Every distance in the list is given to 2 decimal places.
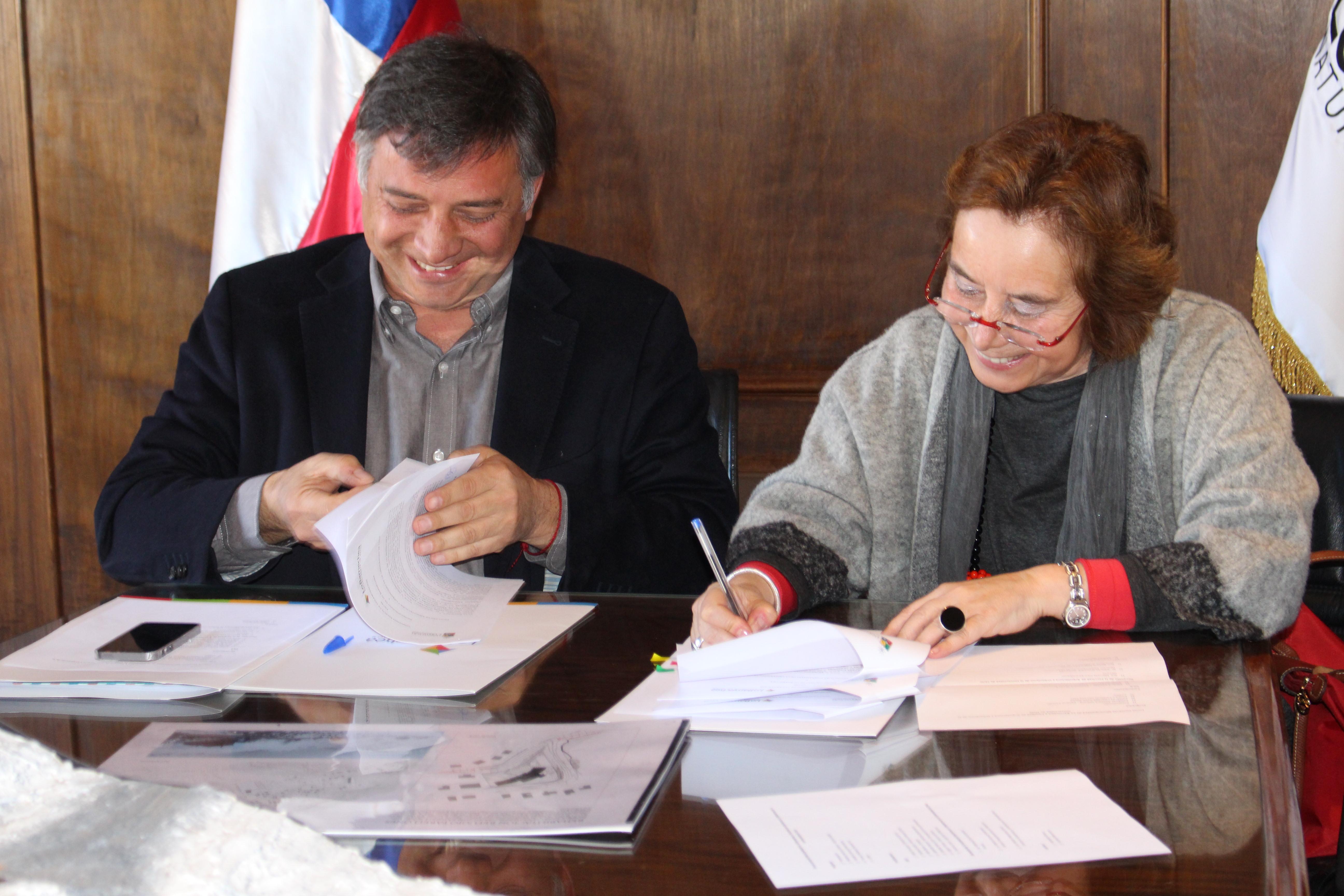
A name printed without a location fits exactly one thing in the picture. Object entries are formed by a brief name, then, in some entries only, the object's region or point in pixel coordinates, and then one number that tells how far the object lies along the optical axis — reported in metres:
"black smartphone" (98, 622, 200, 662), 2.53
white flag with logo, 3.67
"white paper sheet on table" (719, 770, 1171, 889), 2.08
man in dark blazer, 2.95
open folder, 2.45
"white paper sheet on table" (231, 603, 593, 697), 2.44
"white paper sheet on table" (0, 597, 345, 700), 2.48
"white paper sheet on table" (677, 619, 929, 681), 2.41
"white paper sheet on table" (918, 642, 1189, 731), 2.32
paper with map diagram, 2.14
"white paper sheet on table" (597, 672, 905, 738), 2.32
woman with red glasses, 2.61
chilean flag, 4.07
